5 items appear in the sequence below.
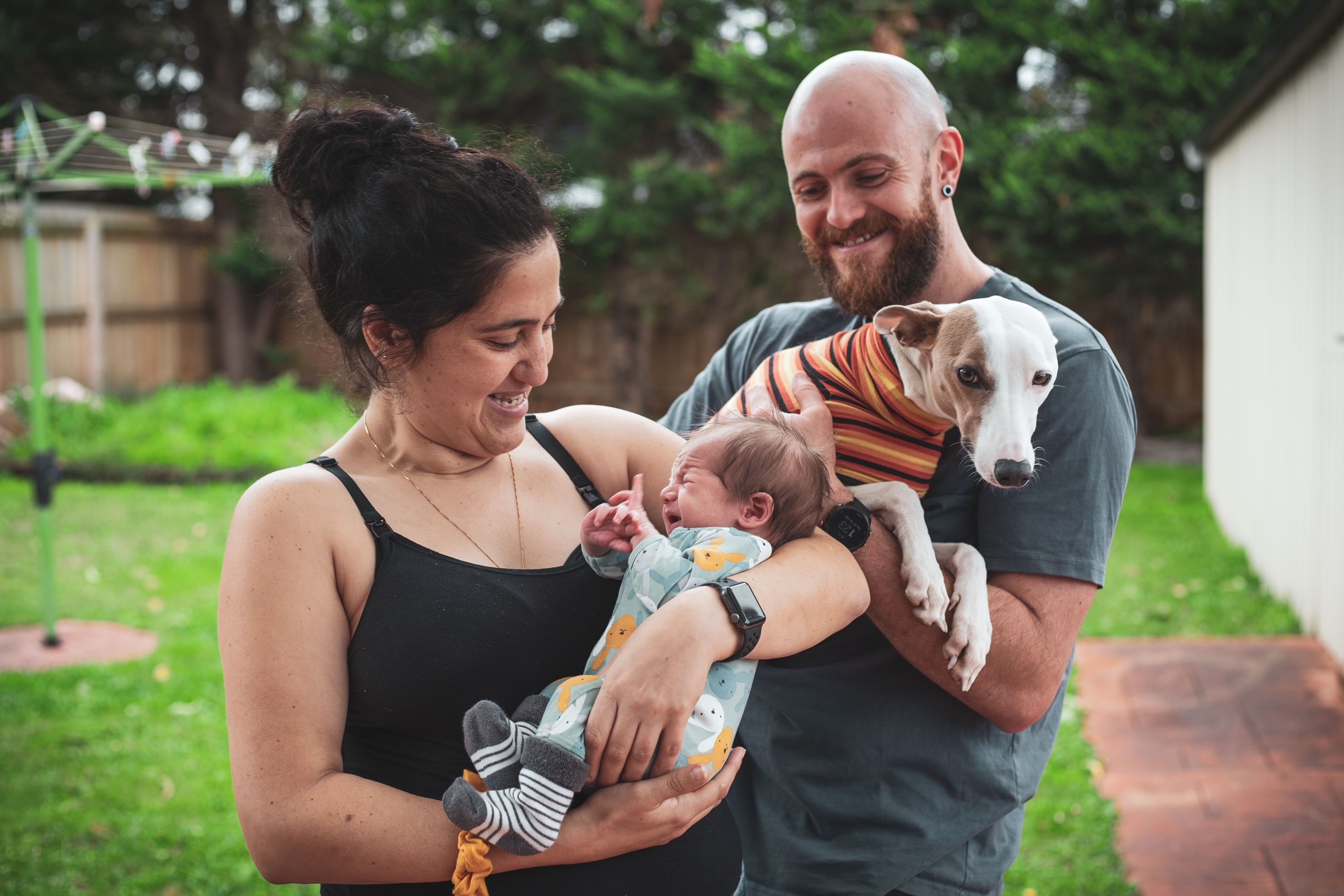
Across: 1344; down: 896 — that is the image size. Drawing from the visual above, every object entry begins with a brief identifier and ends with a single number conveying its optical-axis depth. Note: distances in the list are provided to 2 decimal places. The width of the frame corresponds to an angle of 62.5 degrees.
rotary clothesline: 5.23
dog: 1.73
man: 1.79
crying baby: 1.50
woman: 1.50
